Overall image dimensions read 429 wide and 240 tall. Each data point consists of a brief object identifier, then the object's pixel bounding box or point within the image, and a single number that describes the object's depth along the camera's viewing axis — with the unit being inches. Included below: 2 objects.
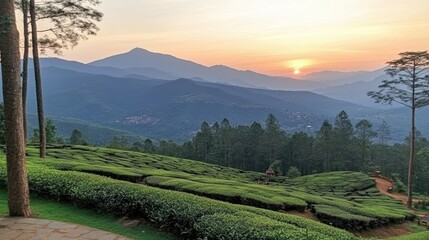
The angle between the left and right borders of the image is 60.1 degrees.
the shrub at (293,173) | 1847.1
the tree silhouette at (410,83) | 964.8
